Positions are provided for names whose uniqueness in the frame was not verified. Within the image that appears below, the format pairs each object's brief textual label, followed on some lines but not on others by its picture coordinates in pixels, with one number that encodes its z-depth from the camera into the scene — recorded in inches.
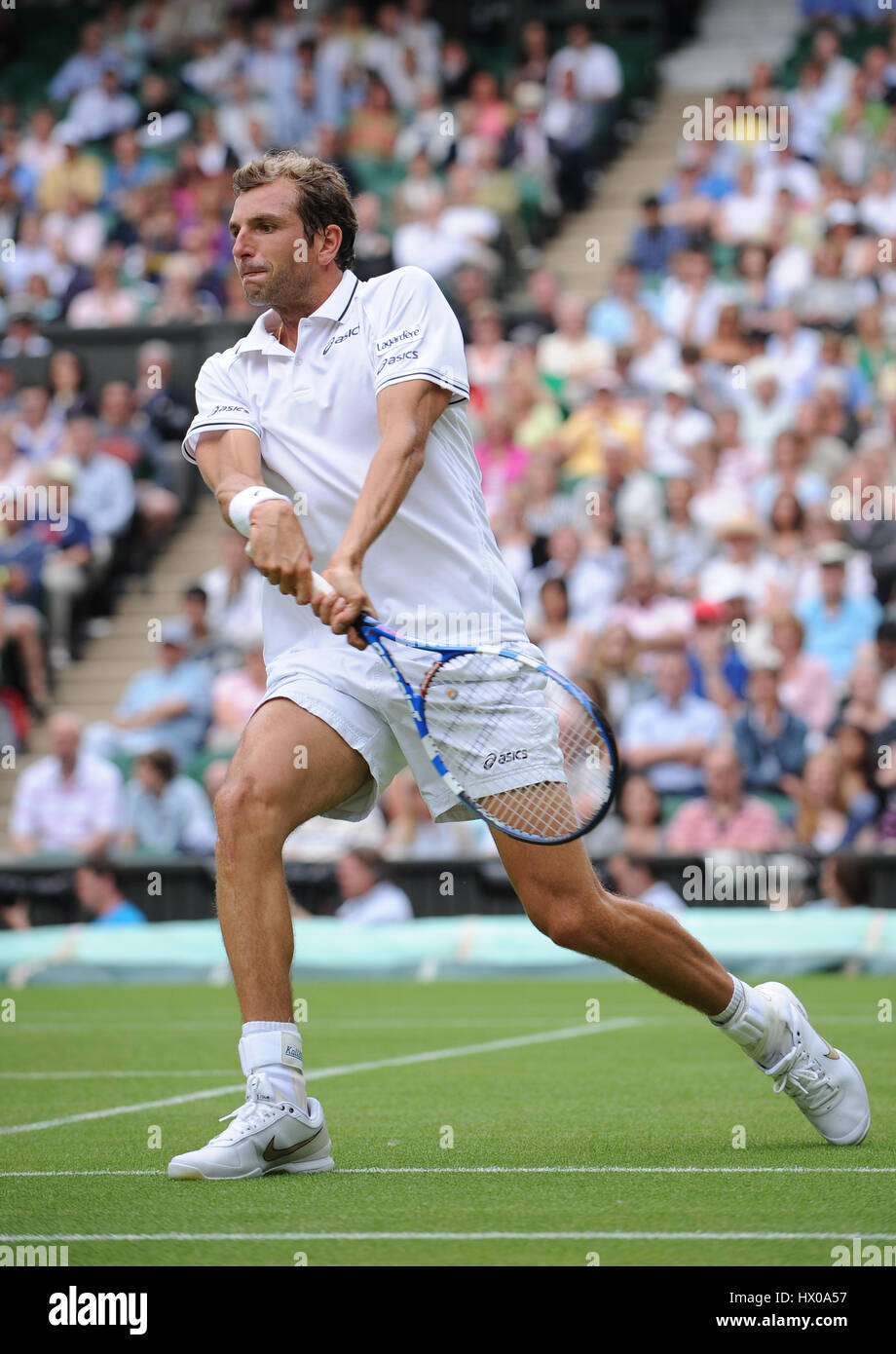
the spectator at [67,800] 528.7
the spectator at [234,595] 564.1
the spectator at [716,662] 496.4
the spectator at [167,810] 506.9
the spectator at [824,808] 460.8
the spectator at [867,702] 466.6
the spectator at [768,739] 476.7
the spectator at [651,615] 509.0
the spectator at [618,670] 500.7
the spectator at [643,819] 467.5
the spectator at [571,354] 605.6
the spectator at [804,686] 492.1
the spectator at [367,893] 474.9
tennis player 187.2
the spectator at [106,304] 697.6
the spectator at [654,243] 651.5
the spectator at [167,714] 557.3
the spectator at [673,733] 485.1
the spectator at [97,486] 628.7
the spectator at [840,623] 504.7
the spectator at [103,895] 494.0
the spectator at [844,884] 444.1
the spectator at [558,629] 514.3
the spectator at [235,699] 536.7
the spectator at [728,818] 455.8
